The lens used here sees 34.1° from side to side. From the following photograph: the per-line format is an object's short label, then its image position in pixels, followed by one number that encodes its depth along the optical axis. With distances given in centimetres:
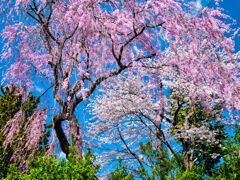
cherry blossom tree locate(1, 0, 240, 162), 534
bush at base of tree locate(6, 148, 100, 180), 461
